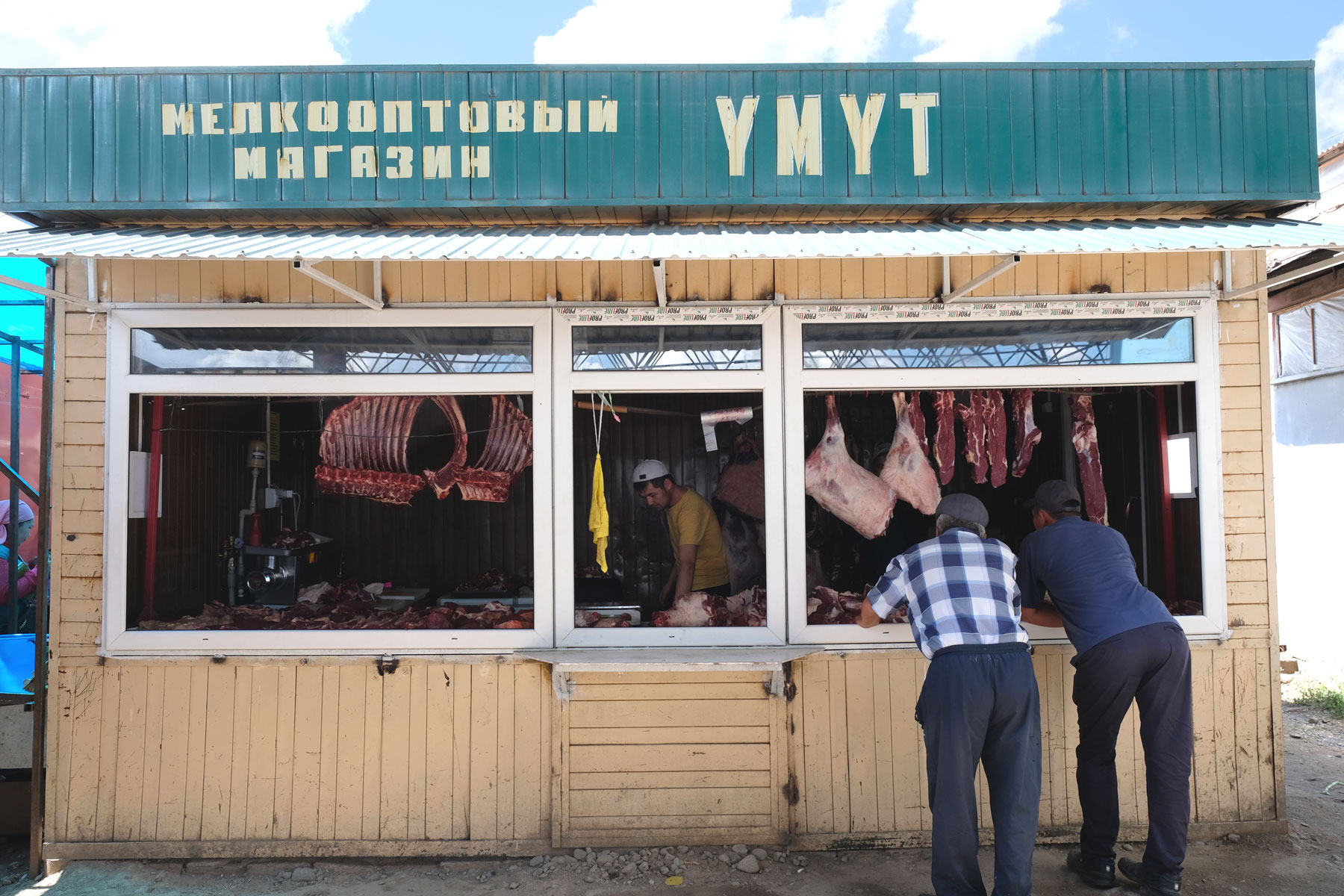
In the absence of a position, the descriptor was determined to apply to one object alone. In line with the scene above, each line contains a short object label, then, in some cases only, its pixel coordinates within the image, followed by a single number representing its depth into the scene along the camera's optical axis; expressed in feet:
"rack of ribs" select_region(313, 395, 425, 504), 16.63
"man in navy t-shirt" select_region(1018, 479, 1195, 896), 12.66
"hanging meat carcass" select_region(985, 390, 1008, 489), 16.37
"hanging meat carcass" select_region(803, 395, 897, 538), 15.71
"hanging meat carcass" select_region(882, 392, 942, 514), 16.10
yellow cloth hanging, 15.46
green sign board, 14.82
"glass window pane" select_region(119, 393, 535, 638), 15.67
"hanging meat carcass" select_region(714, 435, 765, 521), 18.79
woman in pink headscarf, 18.71
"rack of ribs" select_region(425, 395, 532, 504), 16.80
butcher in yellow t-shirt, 18.84
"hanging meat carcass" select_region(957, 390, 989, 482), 16.37
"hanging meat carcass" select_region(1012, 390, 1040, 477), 16.35
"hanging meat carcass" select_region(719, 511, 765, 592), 21.35
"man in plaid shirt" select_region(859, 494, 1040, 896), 11.66
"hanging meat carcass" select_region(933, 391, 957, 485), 16.22
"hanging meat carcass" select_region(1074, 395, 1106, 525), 16.52
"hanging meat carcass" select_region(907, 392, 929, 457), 16.37
